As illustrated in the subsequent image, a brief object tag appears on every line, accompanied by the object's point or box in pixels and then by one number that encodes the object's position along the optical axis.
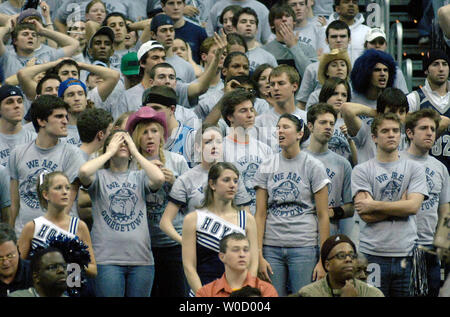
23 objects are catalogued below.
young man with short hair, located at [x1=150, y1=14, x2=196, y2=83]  22.86
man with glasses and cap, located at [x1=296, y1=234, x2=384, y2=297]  14.70
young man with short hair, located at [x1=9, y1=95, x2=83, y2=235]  16.89
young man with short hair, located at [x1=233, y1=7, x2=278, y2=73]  23.50
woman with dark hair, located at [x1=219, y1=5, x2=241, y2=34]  24.66
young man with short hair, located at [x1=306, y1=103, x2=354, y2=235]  17.97
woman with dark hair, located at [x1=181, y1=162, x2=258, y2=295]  15.86
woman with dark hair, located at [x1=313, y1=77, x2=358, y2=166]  19.47
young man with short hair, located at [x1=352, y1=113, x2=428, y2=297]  16.64
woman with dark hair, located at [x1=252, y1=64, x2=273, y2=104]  21.09
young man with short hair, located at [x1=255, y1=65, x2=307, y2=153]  19.41
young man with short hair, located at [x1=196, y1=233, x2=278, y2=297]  15.00
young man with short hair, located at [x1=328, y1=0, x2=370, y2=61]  24.94
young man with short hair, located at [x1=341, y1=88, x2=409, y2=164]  18.75
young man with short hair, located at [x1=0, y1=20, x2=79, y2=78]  22.58
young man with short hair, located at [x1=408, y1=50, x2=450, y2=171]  19.55
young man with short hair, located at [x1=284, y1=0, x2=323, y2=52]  25.58
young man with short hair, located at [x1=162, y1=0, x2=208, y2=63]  25.52
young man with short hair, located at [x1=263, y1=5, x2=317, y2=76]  23.50
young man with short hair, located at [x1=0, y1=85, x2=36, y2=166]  18.37
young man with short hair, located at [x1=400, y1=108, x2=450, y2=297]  17.58
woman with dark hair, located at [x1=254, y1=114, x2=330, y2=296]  16.67
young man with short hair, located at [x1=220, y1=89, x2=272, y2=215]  17.62
